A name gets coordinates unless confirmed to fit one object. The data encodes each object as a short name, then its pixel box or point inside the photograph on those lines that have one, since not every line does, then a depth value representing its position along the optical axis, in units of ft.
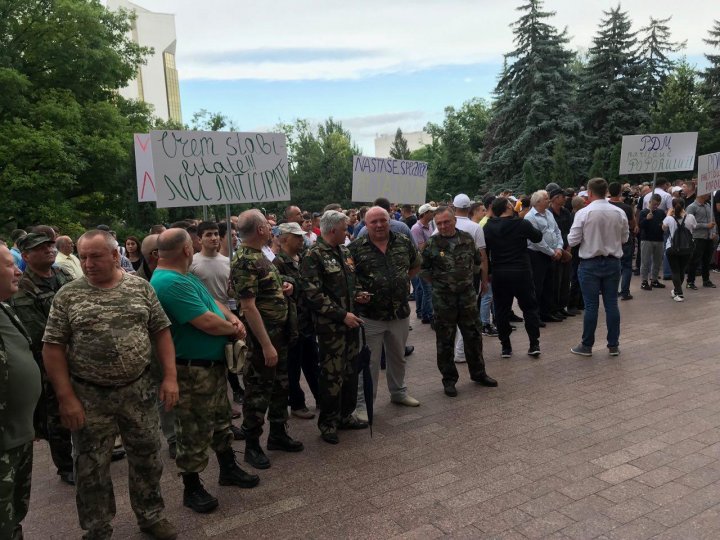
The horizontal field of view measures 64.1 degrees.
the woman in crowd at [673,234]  32.85
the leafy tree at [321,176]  164.14
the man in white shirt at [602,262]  22.41
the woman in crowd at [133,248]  24.29
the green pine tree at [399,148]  242.82
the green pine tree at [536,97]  115.96
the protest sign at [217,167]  19.97
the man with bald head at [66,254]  22.26
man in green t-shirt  11.81
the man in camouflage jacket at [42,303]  13.79
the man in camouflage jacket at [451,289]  19.12
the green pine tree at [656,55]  126.21
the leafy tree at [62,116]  72.18
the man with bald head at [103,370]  10.22
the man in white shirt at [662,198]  37.68
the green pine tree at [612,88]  118.21
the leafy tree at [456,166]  147.13
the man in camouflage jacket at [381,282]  17.01
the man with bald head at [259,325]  13.66
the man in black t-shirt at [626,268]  33.05
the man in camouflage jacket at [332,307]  15.53
